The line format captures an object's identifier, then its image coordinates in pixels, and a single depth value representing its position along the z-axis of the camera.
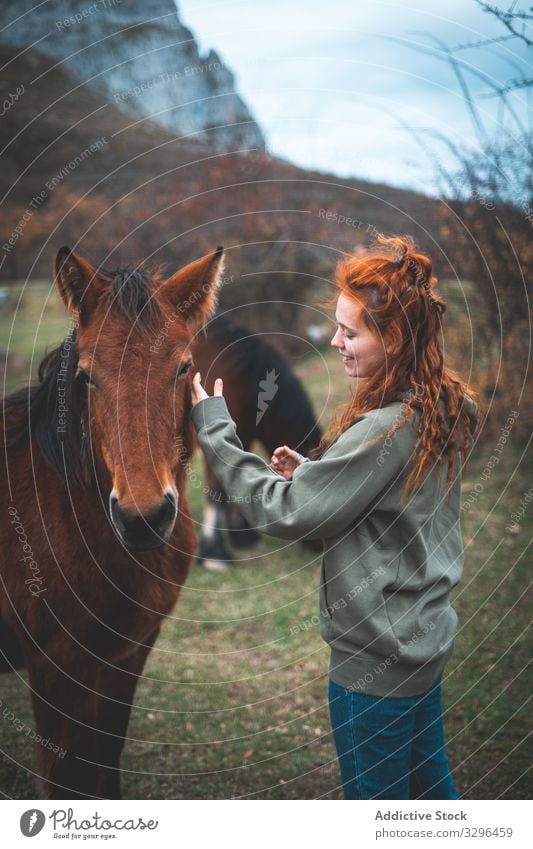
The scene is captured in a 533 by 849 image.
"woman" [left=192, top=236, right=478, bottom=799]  2.18
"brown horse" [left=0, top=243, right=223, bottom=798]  2.59
